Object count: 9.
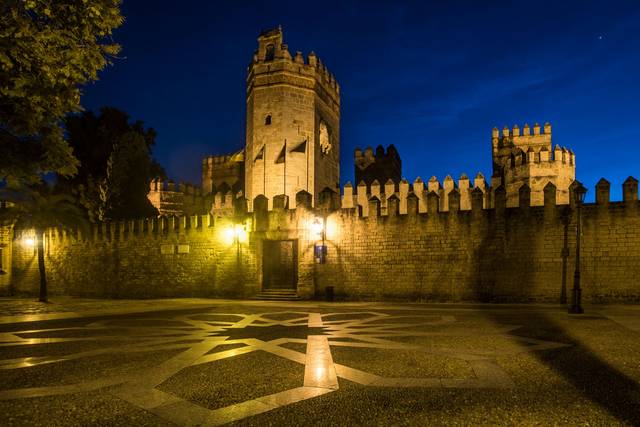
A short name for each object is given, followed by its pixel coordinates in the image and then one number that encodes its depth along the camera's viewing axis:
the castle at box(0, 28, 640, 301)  15.34
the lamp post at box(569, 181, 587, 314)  12.00
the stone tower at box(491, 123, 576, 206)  25.25
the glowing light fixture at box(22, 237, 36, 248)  27.31
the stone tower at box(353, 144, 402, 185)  37.03
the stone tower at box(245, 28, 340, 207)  28.06
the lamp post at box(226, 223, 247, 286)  20.19
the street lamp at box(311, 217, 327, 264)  18.72
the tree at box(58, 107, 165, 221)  28.95
